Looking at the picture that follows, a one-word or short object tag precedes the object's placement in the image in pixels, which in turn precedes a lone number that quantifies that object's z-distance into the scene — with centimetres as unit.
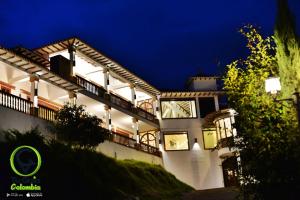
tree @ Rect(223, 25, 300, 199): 1498
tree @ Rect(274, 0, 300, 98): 1566
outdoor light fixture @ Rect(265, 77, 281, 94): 1367
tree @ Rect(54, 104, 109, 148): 2853
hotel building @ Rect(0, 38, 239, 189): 2866
